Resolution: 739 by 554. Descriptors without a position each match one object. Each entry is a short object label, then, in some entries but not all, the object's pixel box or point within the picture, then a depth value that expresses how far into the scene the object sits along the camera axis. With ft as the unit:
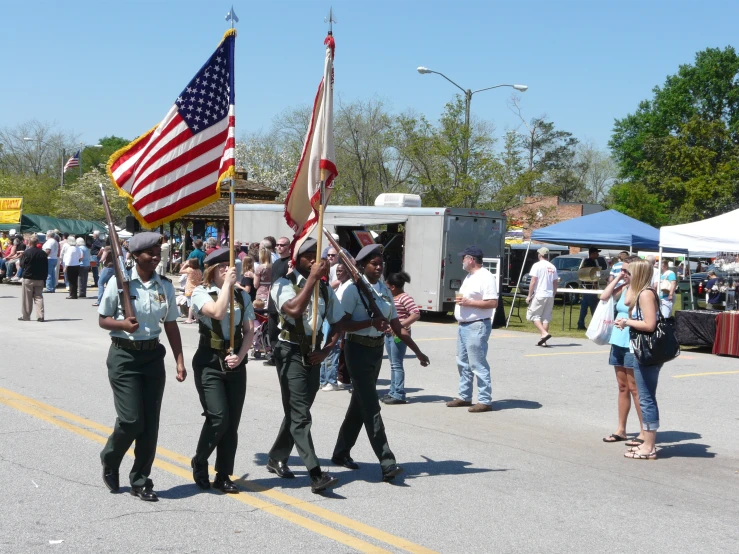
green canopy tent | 132.98
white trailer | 71.36
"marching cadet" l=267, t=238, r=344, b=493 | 20.77
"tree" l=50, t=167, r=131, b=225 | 207.00
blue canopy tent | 71.46
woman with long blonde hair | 25.86
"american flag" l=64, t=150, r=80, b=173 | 140.46
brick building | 115.75
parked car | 102.24
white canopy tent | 54.54
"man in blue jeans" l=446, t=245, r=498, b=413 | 33.14
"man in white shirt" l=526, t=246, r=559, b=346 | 57.26
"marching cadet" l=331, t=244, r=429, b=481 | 22.31
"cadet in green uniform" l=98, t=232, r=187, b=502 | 19.60
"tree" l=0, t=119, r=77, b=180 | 263.29
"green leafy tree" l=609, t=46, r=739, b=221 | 173.47
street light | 94.99
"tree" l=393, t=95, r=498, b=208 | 107.45
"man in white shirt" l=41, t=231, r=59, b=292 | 88.33
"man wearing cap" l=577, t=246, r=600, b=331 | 68.59
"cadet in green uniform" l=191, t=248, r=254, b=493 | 20.30
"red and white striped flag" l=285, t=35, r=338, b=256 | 23.67
